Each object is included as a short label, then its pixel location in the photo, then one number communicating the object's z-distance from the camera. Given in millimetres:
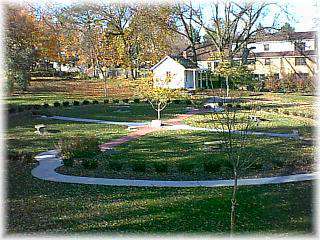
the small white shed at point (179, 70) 44969
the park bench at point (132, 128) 22838
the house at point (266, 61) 45500
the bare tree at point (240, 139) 12844
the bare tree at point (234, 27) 43781
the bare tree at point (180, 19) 44972
